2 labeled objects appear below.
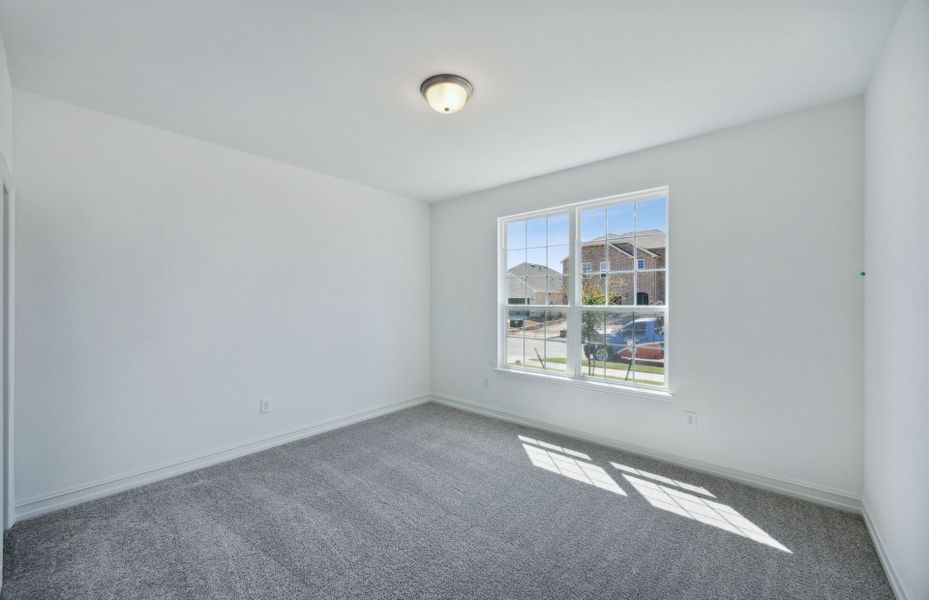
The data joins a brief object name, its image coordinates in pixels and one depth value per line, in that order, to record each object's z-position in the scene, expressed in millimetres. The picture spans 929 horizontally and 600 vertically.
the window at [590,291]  3371
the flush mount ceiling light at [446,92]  2232
